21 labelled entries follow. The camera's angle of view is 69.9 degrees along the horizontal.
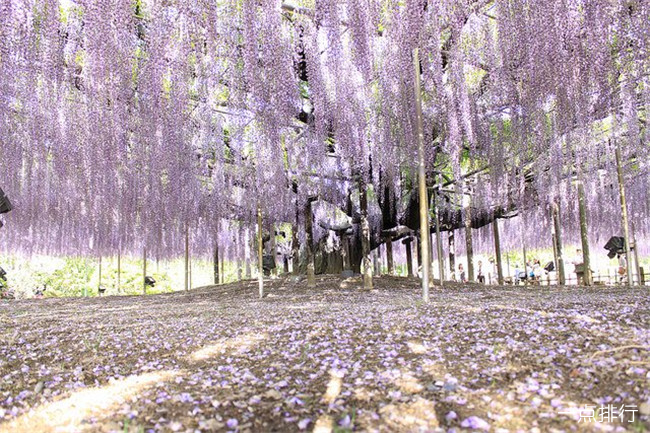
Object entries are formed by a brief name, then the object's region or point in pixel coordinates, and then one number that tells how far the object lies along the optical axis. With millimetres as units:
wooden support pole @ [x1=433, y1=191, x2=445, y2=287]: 10022
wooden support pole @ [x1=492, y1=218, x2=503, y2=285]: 13138
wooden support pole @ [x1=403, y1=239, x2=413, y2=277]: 16641
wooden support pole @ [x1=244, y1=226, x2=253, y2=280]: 15422
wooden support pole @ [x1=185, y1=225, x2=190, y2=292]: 12399
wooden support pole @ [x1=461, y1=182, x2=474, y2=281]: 12492
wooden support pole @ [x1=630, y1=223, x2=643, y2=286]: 8952
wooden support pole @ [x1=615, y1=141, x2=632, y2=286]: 7859
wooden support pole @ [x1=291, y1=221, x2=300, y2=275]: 12992
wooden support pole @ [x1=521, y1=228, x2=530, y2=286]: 15216
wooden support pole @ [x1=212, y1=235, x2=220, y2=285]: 15536
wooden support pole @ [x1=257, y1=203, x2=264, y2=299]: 8086
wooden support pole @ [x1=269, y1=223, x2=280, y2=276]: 14470
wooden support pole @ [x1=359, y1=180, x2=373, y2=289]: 10117
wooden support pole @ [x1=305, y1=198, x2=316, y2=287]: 10844
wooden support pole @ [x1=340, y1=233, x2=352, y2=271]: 14688
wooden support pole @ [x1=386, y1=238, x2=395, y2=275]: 15076
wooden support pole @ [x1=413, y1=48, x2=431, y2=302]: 5688
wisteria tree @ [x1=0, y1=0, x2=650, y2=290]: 6344
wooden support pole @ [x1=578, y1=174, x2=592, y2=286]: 9875
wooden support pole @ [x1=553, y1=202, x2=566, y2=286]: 11590
